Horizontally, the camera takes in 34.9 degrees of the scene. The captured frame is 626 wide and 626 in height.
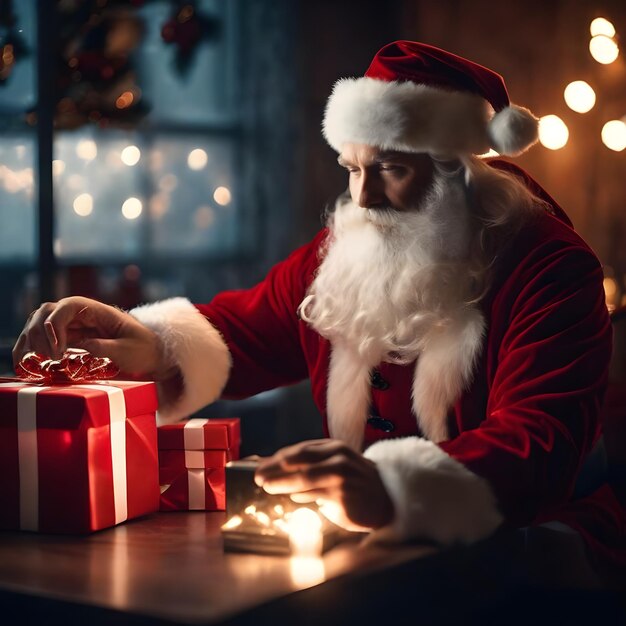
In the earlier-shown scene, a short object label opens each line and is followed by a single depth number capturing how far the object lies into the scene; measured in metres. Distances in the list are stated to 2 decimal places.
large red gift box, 1.38
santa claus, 1.30
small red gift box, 1.53
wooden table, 1.07
